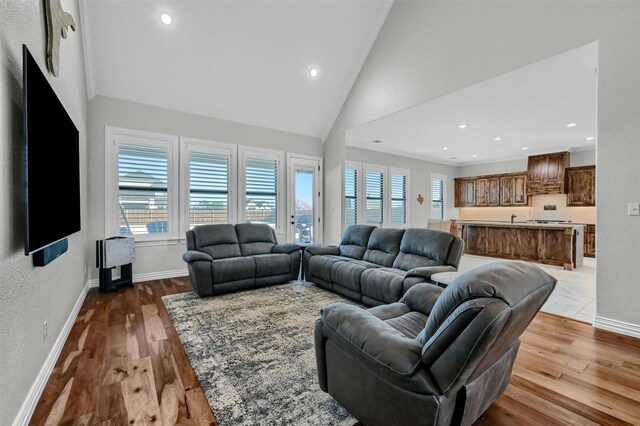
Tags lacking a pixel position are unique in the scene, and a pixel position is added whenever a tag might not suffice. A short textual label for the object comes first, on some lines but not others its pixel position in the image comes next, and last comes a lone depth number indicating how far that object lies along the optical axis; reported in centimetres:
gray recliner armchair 109
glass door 630
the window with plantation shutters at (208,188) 518
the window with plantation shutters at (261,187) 576
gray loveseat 386
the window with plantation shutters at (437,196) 943
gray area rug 170
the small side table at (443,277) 264
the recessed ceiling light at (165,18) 385
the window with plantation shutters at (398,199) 833
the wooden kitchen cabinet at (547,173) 768
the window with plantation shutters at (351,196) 736
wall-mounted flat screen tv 150
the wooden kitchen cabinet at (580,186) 732
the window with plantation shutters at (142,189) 459
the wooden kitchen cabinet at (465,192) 976
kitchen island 578
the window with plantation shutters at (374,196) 779
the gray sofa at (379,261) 316
